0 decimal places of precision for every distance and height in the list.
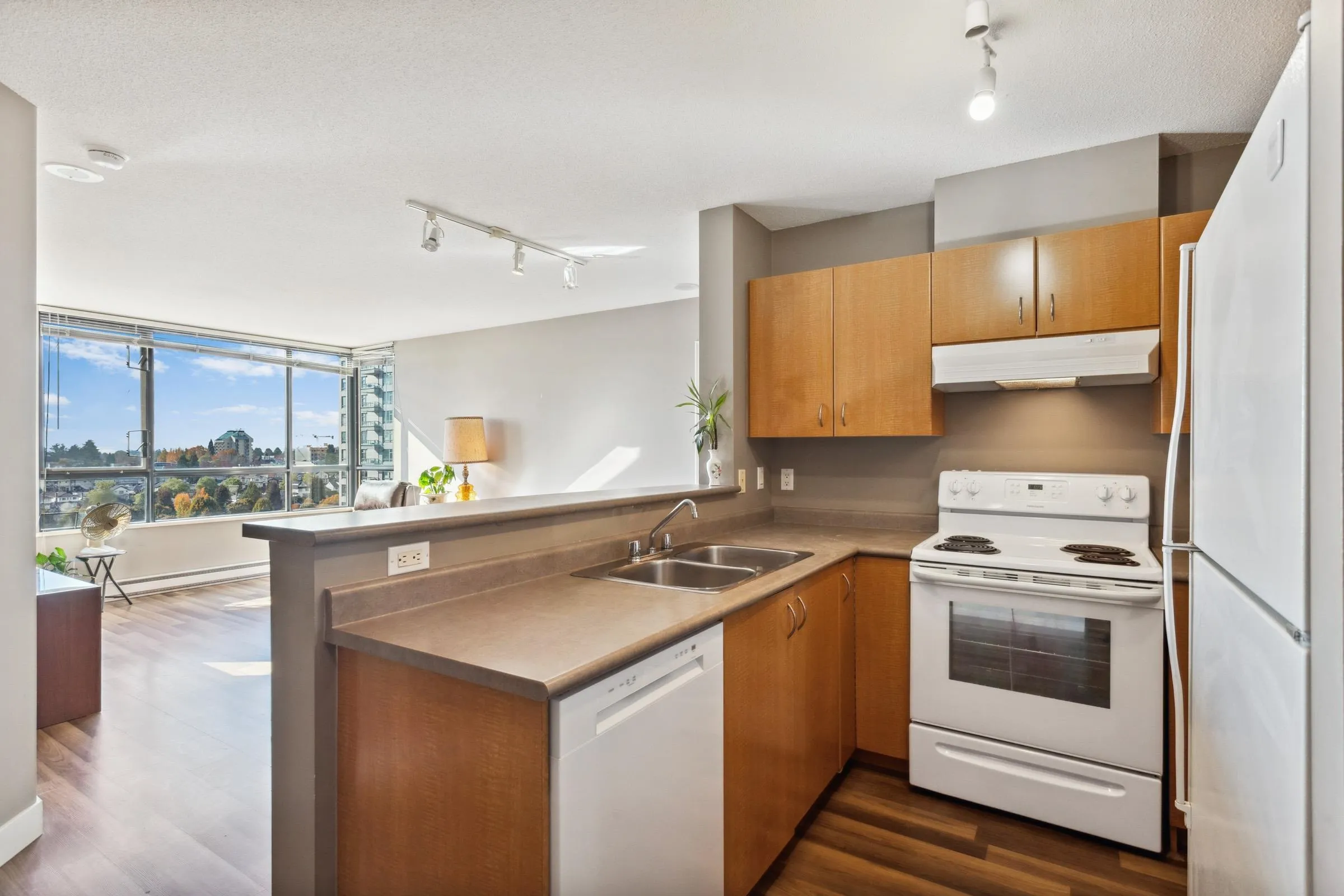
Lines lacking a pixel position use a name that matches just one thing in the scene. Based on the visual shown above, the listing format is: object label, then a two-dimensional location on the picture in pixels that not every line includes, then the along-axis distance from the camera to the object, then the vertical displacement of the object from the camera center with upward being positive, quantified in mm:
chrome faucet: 2330 -344
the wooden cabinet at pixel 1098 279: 2324 +620
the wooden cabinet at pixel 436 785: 1177 -674
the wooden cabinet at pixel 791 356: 3021 +438
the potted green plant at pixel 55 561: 4453 -777
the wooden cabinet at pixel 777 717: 1723 -818
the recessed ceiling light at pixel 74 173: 2629 +1135
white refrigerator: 829 -116
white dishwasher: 1173 -681
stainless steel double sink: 2209 -431
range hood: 2291 +318
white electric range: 2043 -741
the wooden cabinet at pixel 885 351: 2775 +426
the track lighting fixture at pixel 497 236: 3104 +1154
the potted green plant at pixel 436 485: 6465 -370
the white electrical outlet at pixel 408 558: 1617 -279
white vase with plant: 3160 +139
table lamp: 6098 +47
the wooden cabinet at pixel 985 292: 2537 +623
